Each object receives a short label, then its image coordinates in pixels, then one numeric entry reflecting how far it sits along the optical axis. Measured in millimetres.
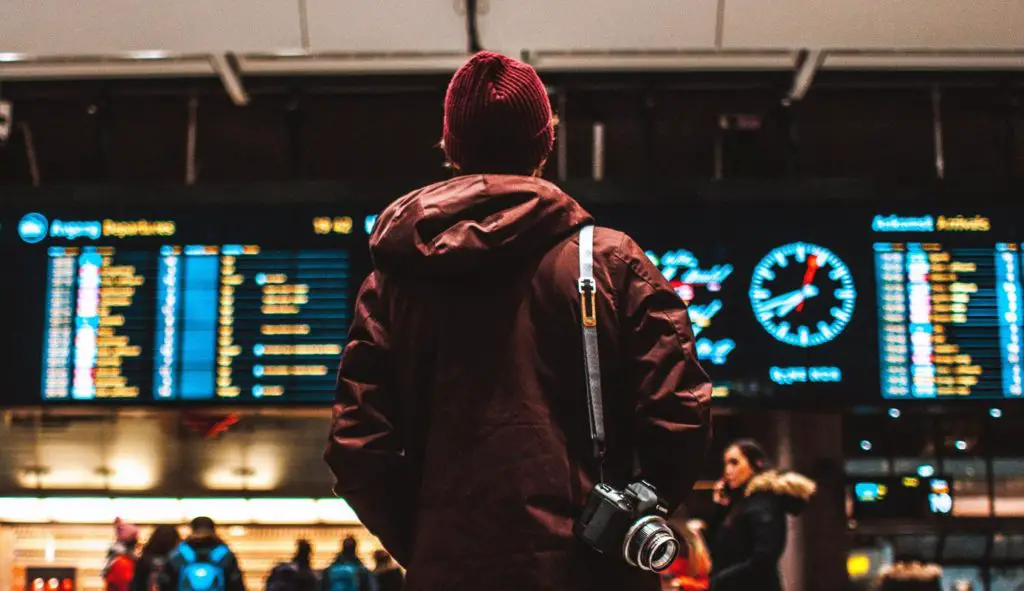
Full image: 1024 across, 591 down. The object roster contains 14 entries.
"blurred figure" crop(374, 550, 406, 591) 8430
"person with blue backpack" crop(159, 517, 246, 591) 6254
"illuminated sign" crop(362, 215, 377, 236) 5102
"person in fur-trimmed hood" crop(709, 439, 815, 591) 4430
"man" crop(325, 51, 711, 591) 1514
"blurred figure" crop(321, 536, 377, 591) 8234
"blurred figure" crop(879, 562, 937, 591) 6473
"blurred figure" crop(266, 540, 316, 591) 7859
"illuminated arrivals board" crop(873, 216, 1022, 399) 4898
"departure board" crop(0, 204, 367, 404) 4984
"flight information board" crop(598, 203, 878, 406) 4945
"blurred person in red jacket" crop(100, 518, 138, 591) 7156
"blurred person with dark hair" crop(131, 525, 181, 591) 6684
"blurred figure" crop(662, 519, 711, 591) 5098
